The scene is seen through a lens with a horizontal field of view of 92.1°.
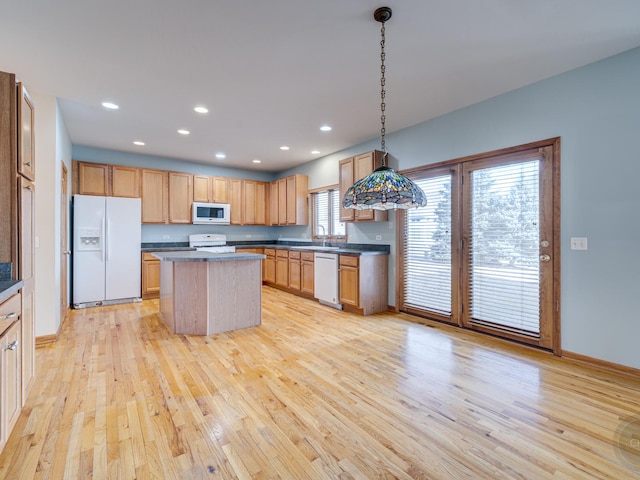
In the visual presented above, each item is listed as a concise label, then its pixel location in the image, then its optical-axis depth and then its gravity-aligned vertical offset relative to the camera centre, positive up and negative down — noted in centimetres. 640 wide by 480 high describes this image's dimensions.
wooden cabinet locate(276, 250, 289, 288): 619 -58
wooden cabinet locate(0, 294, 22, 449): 153 -68
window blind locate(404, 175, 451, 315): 397 -15
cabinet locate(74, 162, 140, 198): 519 +105
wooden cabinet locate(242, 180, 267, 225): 705 +87
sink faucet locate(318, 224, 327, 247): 608 +7
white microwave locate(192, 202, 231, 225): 620 +55
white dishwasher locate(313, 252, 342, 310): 482 -63
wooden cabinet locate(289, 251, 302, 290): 578 -60
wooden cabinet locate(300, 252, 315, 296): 543 -58
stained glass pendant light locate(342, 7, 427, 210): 229 +37
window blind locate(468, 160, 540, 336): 317 -8
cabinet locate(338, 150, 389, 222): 461 +104
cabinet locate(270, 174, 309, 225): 644 +85
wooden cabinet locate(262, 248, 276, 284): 667 -61
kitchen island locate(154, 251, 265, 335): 361 -62
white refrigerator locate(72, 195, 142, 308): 480 -16
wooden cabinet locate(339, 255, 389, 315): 444 -63
